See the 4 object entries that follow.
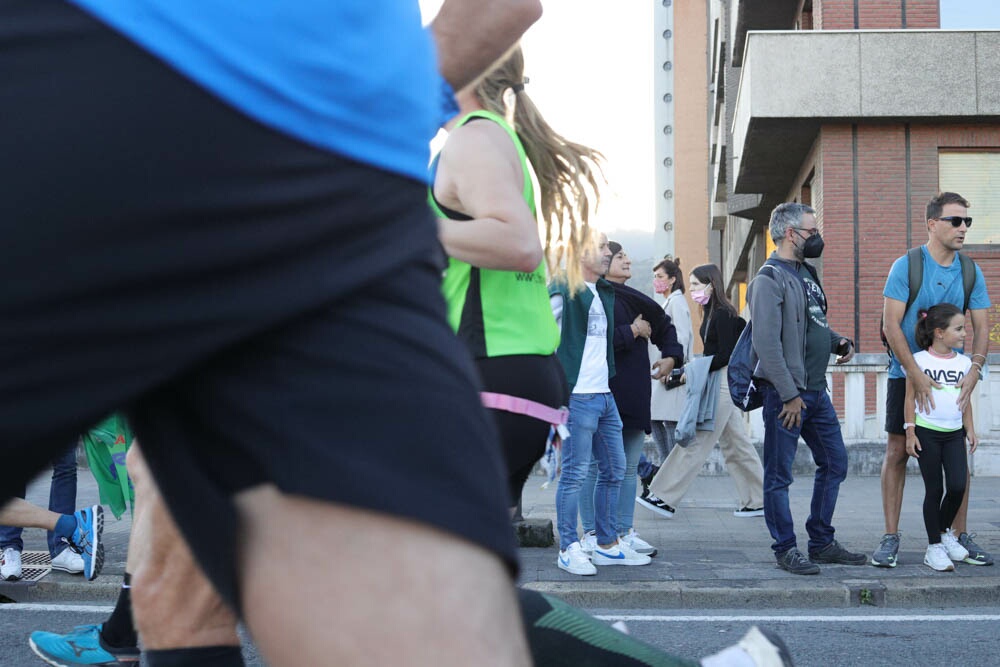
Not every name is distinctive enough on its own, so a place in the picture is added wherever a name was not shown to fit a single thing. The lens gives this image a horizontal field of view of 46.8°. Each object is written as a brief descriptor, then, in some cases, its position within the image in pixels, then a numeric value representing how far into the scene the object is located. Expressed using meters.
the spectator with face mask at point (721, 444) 9.30
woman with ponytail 2.62
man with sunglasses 7.02
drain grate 6.71
